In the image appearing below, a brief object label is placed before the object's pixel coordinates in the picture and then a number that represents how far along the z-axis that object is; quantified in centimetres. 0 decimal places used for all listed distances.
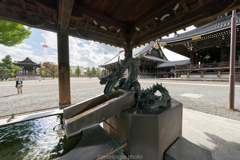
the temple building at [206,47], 965
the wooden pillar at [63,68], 297
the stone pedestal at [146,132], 142
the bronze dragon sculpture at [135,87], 171
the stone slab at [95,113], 132
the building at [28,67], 2879
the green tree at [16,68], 2783
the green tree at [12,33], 579
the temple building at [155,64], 2242
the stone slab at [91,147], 123
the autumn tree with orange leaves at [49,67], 3691
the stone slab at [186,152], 139
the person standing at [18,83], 739
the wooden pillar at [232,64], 354
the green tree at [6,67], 2336
